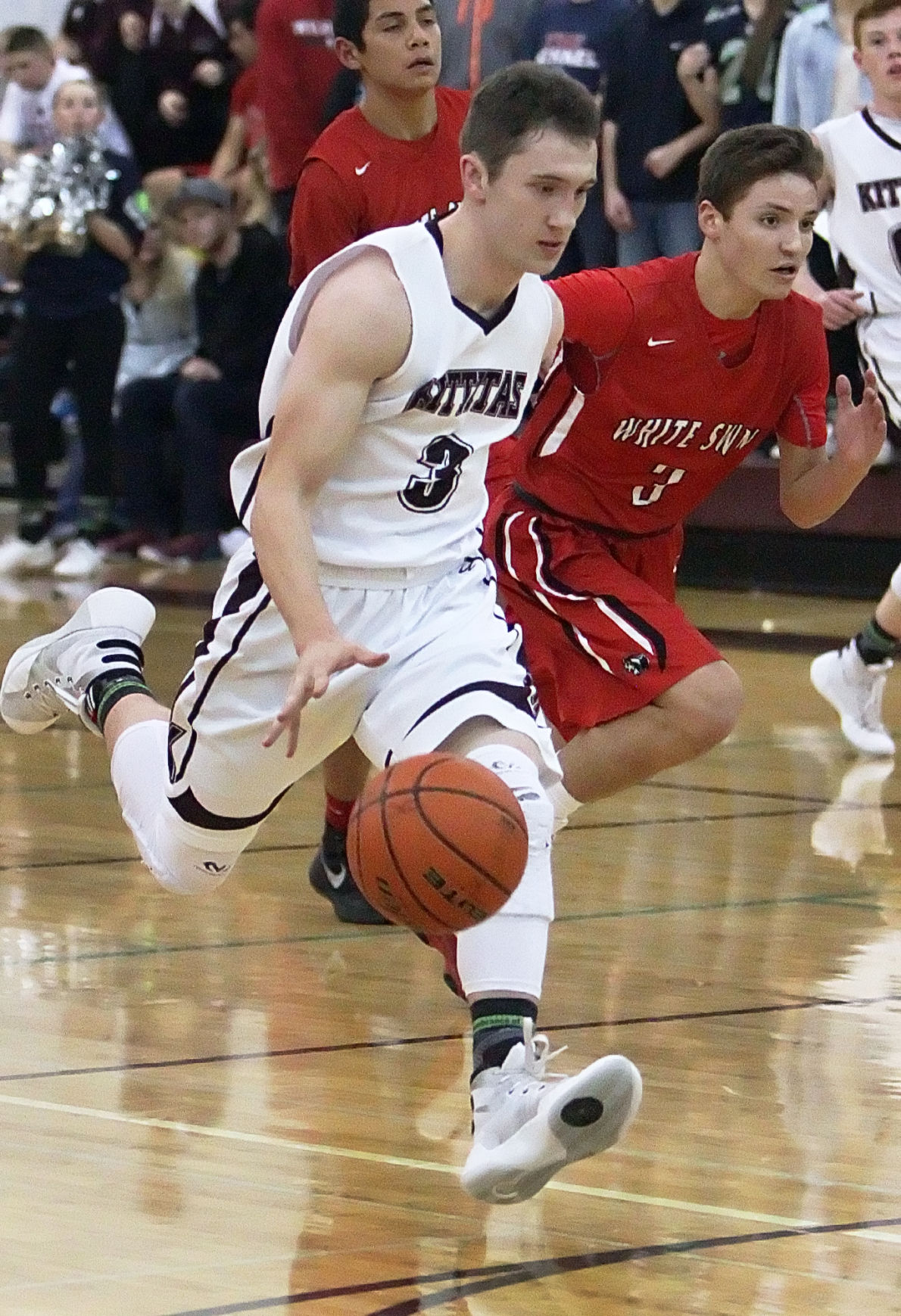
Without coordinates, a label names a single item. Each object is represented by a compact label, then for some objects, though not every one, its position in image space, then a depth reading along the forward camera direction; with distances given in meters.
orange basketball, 5.87
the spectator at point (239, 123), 21.23
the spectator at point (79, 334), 20.69
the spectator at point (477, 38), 16.97
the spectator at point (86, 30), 23.02
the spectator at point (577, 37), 18.00
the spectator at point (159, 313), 21.34
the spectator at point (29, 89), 20.86
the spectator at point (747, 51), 17.45
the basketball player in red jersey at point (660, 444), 8.66
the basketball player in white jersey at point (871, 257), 12.01
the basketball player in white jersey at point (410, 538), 6.18
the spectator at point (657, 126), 17.73
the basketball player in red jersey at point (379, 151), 9.46
